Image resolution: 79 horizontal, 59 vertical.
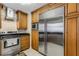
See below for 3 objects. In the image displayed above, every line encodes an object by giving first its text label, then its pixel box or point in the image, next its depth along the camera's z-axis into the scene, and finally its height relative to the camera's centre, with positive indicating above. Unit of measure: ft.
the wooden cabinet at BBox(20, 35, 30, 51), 5.65 -2.41
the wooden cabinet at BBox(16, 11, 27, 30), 5.59 +1.37
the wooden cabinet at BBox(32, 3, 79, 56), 5.10 -0.14
